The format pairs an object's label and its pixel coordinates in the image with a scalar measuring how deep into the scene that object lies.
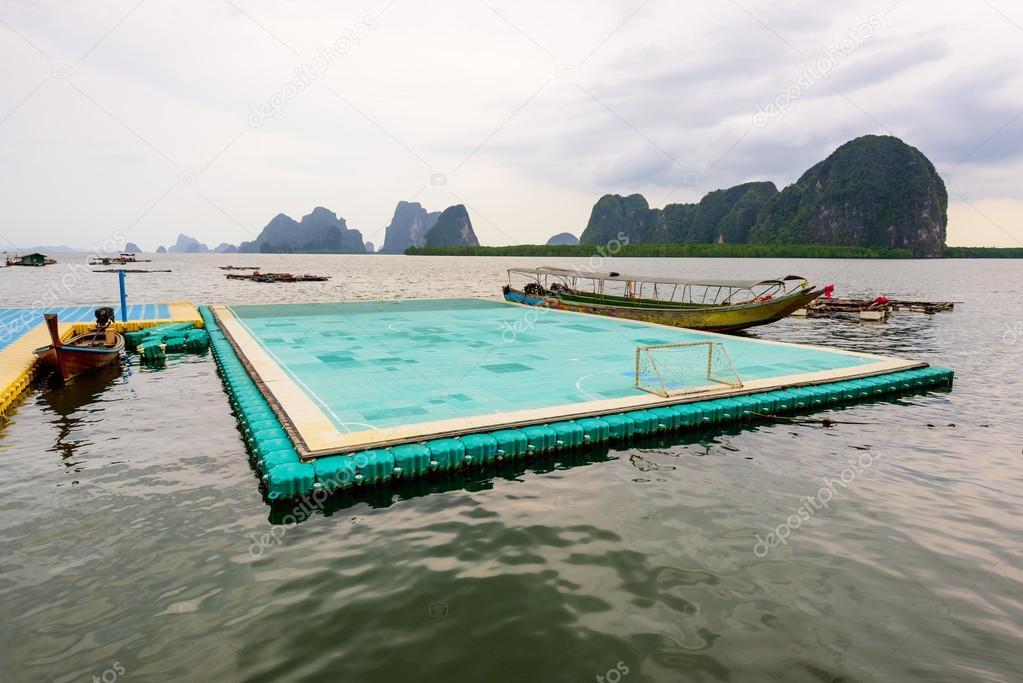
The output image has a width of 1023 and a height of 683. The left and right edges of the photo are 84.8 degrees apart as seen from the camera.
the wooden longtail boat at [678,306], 34.97
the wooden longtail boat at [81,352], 22.56
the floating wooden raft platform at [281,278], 96.88
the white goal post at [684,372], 19.09
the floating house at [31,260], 139.50
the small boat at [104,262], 161.20
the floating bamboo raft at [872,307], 52.58
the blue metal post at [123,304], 35.57
